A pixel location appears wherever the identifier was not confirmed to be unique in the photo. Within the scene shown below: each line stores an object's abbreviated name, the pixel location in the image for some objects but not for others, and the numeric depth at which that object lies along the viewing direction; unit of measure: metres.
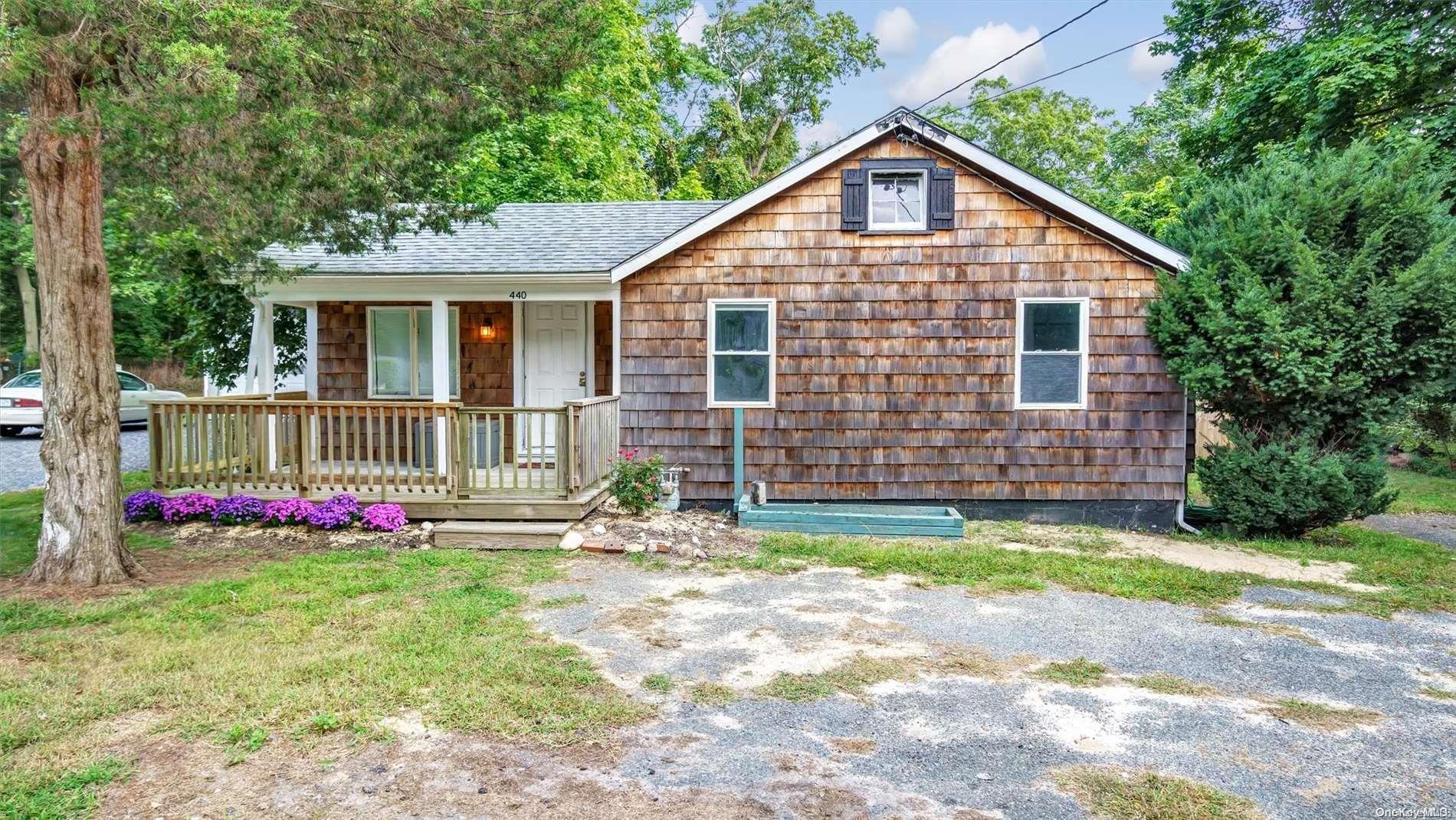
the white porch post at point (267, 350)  9.76
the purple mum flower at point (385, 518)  8.22
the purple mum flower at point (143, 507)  8.32
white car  15.88
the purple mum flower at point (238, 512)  8.30
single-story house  9.37
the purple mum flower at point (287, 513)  8.24
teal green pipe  9.58
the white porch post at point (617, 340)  9.59
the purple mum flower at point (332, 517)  8.23
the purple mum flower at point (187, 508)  8.29
